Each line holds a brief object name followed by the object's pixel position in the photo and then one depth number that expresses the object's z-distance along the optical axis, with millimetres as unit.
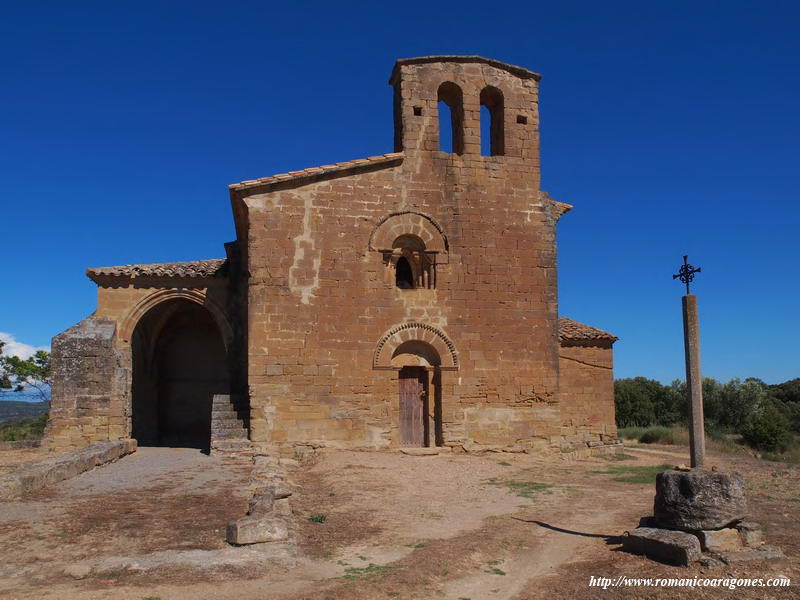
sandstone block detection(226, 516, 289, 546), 6262
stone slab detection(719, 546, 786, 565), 5988
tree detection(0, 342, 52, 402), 27609
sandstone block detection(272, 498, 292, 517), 7461
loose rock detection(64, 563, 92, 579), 5438
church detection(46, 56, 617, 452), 14023
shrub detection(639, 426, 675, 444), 22486
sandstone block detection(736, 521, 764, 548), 6383
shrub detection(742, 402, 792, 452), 20156
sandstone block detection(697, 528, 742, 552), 6180
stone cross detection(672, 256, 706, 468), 7195
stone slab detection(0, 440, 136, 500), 8680
